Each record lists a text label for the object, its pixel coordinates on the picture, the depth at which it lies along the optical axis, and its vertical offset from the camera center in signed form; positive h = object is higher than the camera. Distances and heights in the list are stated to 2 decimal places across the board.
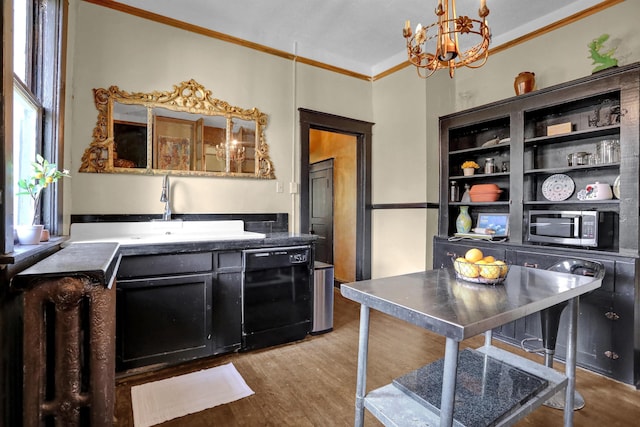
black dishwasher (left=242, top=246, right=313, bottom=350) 2.64 -0.69
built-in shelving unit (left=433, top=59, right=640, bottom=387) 2.25 +0.32
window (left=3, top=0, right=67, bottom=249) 1.91 +0.79
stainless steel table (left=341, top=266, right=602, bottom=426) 1.08 -0.34
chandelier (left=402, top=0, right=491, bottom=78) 1.79 +1.00
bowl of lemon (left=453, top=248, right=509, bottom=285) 1.49 -0.25
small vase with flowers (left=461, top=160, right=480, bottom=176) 3.41 +0.50
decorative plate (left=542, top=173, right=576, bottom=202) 2.85 +0.24
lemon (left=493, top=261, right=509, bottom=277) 1.50 -0.25
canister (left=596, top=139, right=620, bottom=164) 2.51 +0.50
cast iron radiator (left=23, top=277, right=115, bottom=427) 1.00 -0.44
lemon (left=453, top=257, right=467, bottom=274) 1.59 -0.24
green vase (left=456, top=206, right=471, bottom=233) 3.45 -0.07
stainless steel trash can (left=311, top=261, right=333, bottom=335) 3.06 -0.81
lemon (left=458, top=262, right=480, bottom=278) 1.53 -0.26
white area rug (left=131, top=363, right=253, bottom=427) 1.87 -1.13
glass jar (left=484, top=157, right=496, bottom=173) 3.32 +0.49
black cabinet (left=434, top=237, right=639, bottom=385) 2.20 -0.77
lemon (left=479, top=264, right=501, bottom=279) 1.48 -0.26
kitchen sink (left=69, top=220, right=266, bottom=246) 2.41 -0.16
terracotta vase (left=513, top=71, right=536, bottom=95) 2.92 +1.19
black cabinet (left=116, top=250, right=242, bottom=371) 2.19 -0.67
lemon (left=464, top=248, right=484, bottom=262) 1.60 -0.20
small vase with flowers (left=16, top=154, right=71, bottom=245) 1.80 +0.19
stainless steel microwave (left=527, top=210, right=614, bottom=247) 2.47 -0.10
